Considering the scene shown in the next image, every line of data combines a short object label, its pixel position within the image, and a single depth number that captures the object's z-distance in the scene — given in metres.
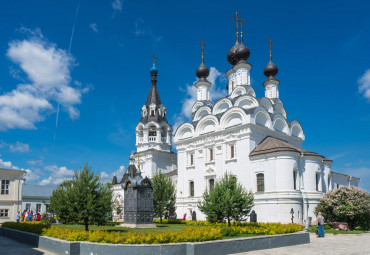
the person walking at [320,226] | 17.20
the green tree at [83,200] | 13.88
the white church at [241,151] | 25.23
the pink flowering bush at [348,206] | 20.66
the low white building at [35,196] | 39.22
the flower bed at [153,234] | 10.56
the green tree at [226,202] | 17.52
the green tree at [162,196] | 26.85
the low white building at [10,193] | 27.39
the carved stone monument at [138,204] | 19.08
